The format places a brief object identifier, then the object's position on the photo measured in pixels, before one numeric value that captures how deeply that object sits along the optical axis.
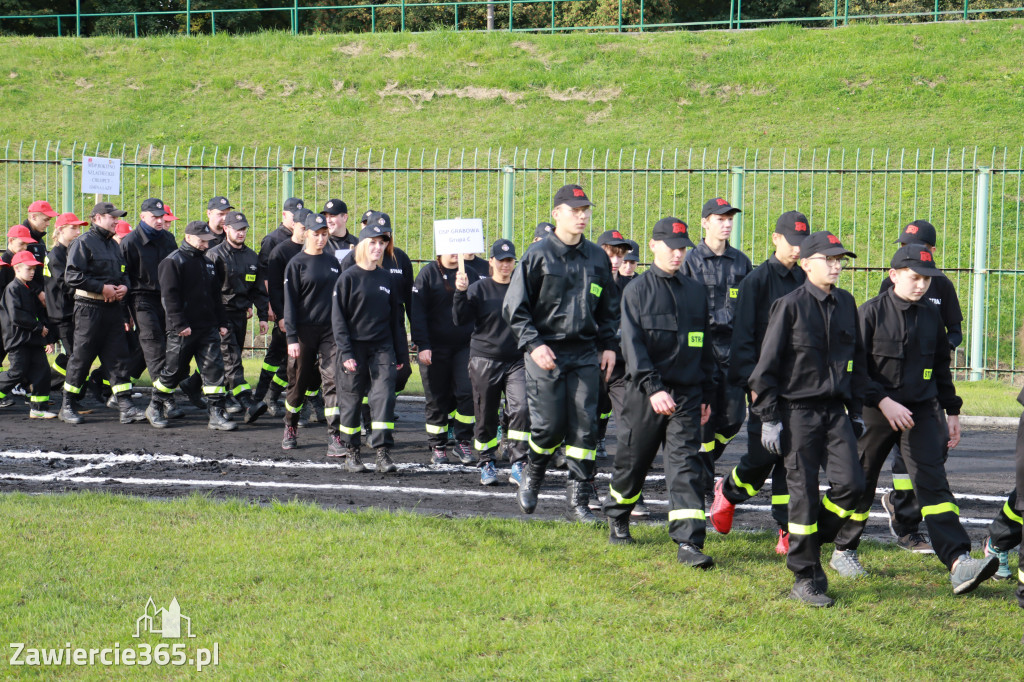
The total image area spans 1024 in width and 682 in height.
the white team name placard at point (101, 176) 13.55
